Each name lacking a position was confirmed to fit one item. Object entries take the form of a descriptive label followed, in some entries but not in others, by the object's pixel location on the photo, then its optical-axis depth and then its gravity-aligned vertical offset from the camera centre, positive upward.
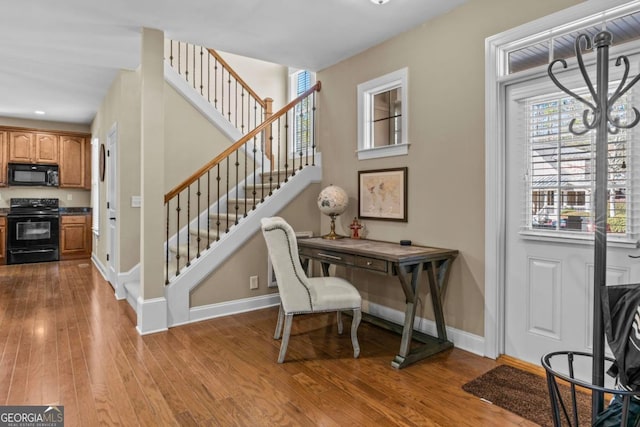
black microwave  7.10 +0.62
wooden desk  2.76 -0.44
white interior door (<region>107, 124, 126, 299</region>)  4.84 -0.06
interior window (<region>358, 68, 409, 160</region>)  3.77 +0.90
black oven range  6.92 -0.43
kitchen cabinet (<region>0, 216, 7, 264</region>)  6.86 -0.66
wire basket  1.13 -0.65
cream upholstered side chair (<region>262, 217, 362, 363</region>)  2.75 -0.61
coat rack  1.30 +0.06
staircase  3.71 +0.25
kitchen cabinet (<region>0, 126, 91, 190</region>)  7.11 +1.08
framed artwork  3.49 +0.13
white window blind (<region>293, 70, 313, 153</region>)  5.90 +1.53
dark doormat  2.11 -1.12
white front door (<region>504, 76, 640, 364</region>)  2.41 -0.32
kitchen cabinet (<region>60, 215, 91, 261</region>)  7.45 -0.57
